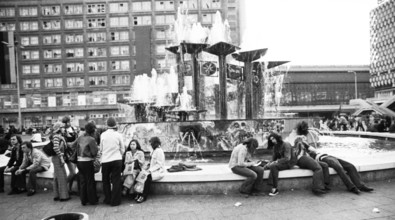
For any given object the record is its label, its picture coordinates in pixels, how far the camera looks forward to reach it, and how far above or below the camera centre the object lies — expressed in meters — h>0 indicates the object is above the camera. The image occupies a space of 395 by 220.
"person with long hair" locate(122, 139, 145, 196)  5.53 -1.06
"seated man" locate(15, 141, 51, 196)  6.34 -1.20
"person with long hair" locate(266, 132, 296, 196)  5.54 -1.10
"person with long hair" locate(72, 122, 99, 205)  5.38 -1.07
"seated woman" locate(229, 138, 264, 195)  5.46 -1.23
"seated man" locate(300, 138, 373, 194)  5.46 -1.42
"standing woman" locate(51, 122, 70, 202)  5.75 -1.26
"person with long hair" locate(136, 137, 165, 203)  5.46 -1.19
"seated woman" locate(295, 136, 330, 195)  5.43 -1.26
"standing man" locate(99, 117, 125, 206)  5.29 -1.04
